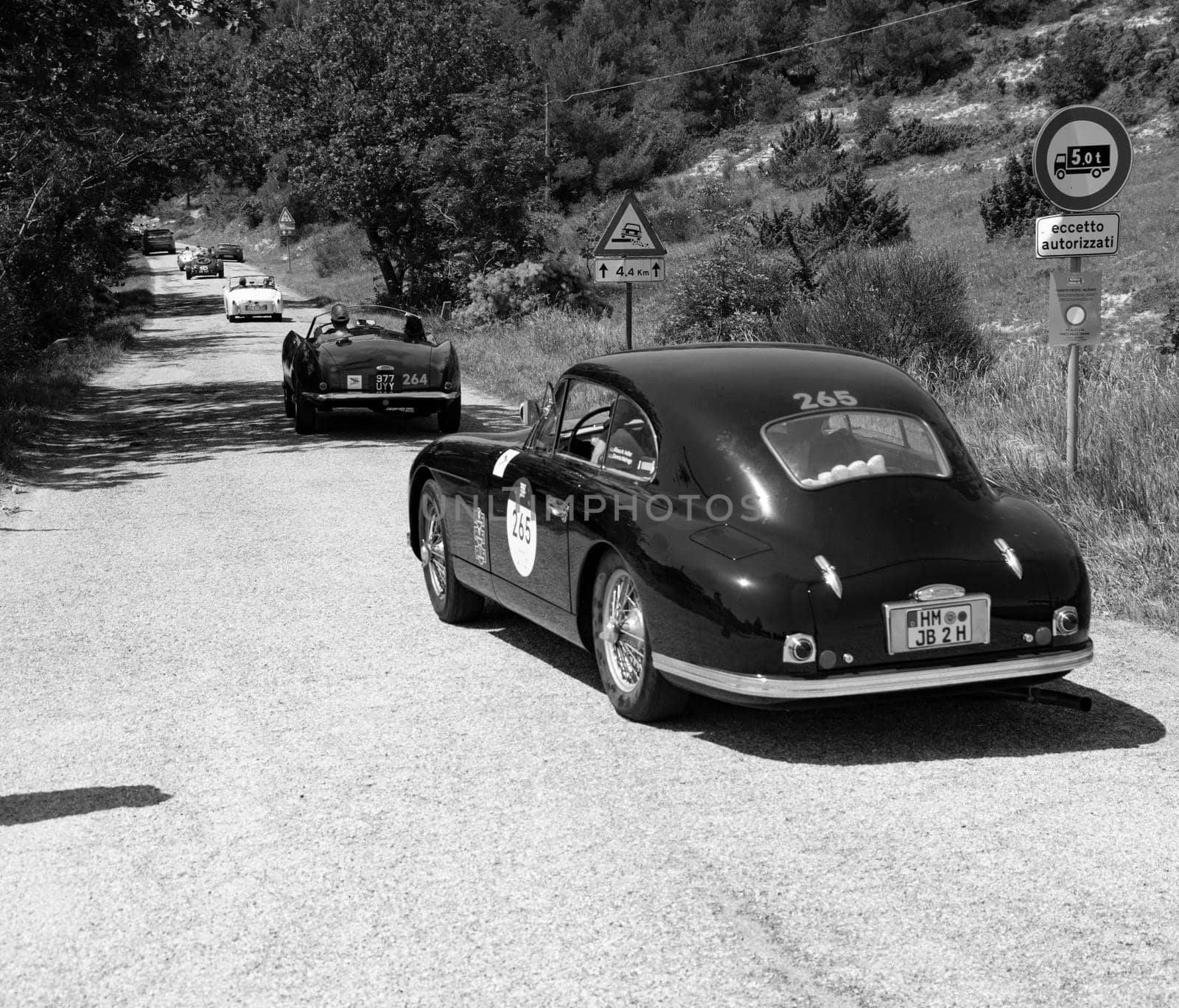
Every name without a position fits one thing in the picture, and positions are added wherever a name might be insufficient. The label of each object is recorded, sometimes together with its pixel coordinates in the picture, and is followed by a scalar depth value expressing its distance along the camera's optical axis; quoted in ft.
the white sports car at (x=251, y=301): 136.98
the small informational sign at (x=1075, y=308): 30.09
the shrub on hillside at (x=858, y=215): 119.34
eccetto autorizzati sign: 29.68
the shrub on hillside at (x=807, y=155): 189.37
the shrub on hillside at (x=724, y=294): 75.20
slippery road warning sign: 52.65
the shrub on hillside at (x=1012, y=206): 118.01
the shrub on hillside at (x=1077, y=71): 198.49
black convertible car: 52.85
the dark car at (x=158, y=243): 338.07
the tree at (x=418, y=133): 126.11
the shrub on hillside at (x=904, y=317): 50.80
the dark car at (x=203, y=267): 234.58
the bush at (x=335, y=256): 215.51
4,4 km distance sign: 52.70
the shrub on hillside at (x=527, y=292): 104.37
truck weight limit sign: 29.53
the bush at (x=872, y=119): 215.92
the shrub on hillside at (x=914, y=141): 199.21
